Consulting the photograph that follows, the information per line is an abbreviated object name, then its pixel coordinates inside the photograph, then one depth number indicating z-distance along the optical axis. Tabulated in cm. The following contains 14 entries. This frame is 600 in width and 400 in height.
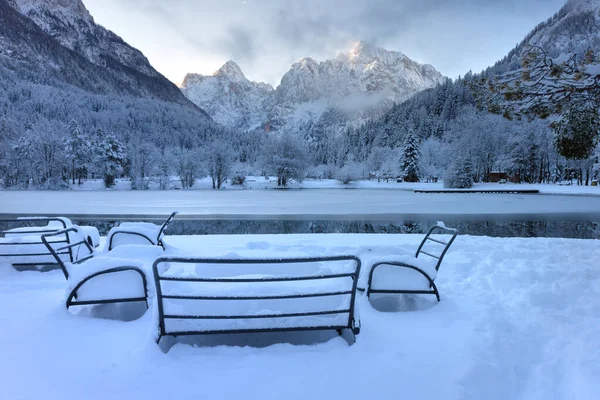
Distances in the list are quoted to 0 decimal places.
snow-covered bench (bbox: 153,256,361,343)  214
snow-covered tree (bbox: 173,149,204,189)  4903
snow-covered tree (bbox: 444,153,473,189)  4075
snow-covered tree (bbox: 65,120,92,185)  4997
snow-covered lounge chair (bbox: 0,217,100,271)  436
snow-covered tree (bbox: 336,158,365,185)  5838
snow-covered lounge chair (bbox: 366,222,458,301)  312
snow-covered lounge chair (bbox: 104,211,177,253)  473
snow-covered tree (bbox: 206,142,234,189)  5012
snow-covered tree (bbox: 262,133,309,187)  4881
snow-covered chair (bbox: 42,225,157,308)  275
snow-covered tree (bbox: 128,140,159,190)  4962
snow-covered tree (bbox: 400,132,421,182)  5628
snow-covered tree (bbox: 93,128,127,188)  4835
